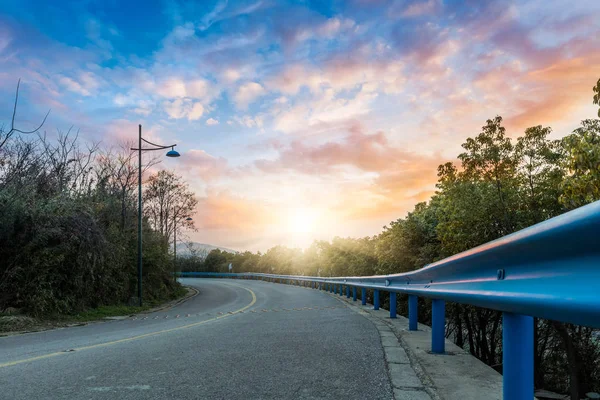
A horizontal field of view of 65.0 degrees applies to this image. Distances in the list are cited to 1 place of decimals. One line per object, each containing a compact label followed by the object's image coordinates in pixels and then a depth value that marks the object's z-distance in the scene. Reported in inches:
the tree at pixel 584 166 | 333.4
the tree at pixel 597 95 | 346.6
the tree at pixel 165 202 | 1611.7
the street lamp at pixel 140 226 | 767.1
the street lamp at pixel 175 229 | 1631.9
